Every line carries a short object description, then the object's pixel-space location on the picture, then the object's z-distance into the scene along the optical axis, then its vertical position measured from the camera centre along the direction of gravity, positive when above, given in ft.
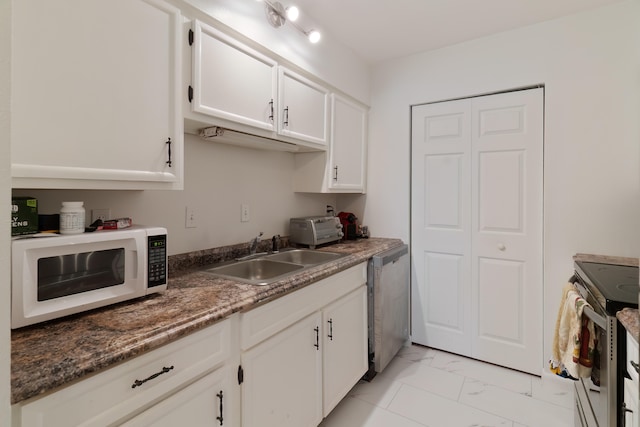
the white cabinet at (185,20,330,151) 4.66 +2.07
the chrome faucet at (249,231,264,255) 6.63 -0.69
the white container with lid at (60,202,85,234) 3.33 -0.08
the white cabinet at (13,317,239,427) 2.41 -1.60
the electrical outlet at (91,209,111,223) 4.44 -0.05
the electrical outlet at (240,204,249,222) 6.91 -0.03
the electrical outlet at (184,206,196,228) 5.76 -0.11
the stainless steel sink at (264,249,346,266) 7.18 -1.03
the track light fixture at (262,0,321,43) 5.57 +3.54
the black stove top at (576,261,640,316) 3.81 -1.02
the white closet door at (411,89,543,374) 7.61 -0.38
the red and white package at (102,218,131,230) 3.74 -0.16
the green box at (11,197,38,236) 3.05 -0.05
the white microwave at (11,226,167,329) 2.90 -0.64
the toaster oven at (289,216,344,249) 7.65 -0.47
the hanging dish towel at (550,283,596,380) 4.45 -1.86
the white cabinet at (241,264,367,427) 4.26 -2.28
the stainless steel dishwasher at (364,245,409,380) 7.27 -2.28
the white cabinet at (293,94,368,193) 7.99 +1.37
